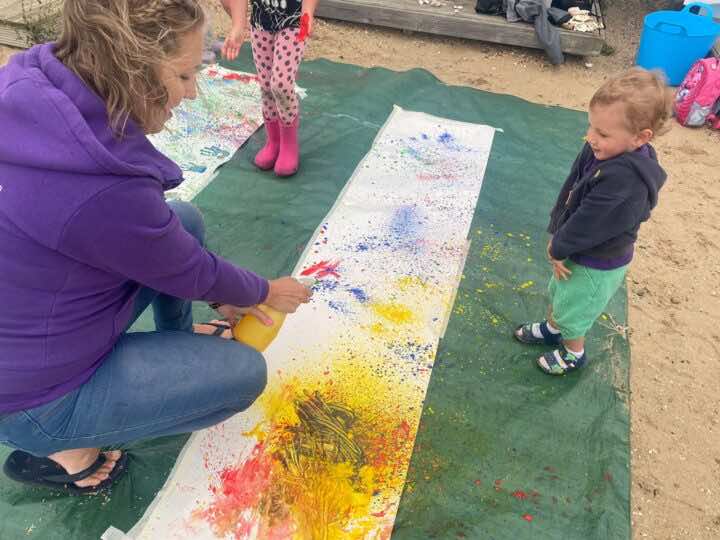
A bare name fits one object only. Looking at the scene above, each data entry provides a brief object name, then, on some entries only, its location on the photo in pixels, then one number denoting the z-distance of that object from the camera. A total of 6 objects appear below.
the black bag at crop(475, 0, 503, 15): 4.36
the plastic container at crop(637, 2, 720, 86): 3.85
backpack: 3.48
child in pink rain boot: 2.37
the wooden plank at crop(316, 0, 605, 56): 4.14
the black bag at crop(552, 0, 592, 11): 4.39
